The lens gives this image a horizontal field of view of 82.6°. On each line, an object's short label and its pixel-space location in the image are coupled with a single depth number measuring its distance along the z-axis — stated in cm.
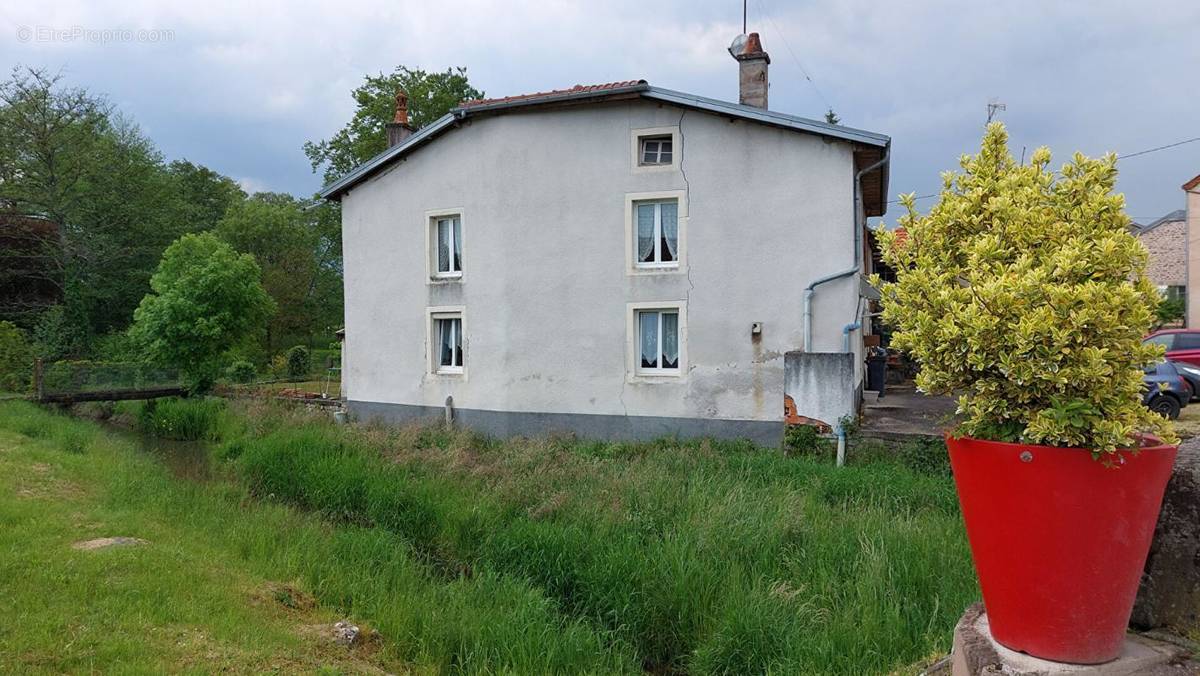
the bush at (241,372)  2852
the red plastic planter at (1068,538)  238
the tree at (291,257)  3897
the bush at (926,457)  995
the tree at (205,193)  4162
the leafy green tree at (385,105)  3066
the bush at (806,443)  1166
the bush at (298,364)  3144
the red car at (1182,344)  1480
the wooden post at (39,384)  2019
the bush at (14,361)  2277
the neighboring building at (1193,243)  2419
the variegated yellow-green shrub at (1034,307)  244
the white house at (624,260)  1246
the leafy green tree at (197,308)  2102
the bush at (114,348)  2823
